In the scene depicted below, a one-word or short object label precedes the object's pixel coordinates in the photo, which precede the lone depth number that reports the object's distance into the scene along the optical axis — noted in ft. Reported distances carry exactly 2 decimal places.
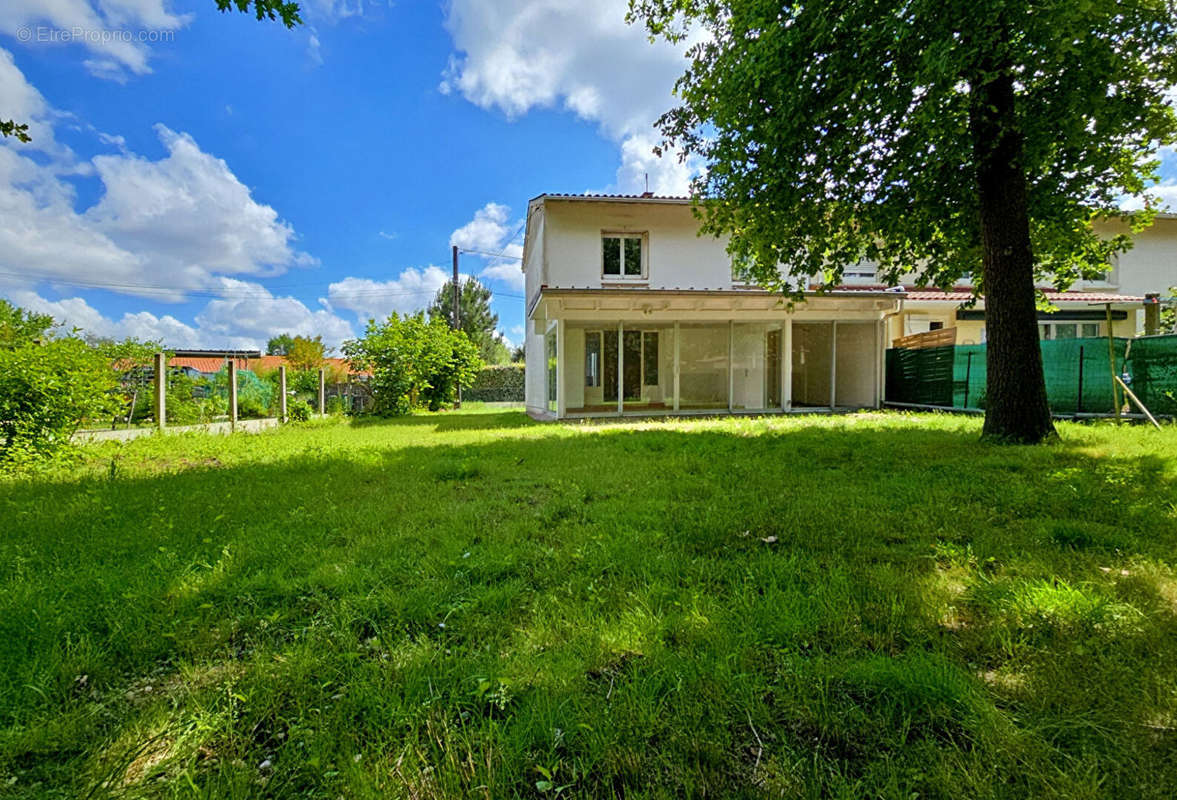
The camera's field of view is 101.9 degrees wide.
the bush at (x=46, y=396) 19.49
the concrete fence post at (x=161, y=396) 31.13
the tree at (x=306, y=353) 101.14
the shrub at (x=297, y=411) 46.75
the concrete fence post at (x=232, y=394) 37.14
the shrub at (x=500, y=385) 95.91
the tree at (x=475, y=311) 147.64
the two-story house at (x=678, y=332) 44.11
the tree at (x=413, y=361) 53.16
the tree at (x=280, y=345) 142.20
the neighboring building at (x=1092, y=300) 51.05
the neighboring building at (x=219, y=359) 108.88
